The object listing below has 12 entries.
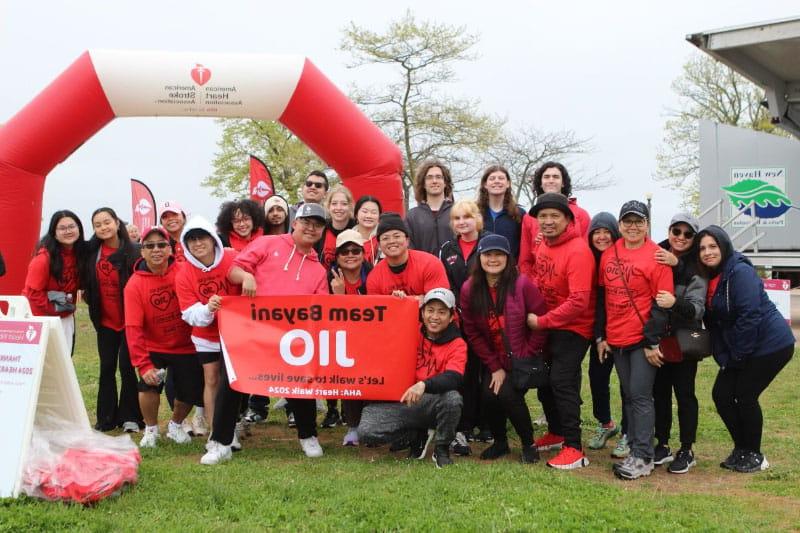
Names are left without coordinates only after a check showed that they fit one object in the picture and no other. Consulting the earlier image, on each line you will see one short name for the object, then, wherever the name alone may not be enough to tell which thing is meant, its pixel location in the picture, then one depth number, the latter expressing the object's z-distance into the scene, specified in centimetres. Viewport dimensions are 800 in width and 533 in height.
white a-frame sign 432
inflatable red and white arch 931
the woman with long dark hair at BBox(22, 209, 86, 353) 655
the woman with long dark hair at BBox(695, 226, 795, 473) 522
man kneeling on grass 536
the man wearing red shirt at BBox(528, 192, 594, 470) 535
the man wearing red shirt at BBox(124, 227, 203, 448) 592
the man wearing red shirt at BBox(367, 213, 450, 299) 553
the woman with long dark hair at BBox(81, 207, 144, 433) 655
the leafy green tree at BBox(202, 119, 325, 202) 2723
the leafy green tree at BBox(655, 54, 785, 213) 3256
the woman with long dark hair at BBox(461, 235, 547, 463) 544
